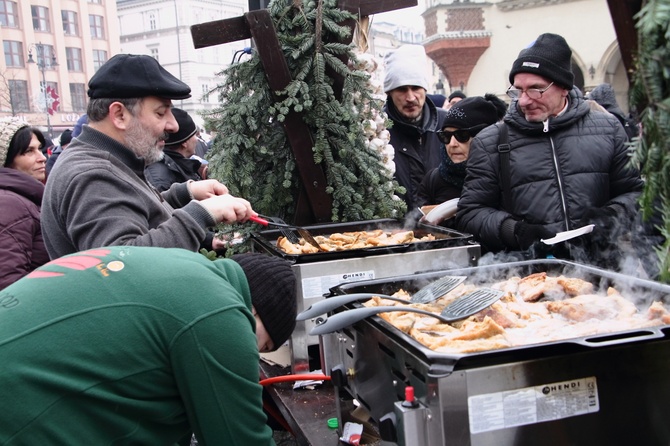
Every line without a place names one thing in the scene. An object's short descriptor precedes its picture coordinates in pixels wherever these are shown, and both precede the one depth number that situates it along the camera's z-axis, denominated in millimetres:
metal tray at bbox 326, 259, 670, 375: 1282
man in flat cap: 2125
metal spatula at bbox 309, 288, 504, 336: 1584
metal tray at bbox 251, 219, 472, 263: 2467
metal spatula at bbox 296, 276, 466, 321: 1712
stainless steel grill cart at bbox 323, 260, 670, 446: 1285
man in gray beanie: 4250
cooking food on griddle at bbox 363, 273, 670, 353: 1566
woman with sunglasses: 3625
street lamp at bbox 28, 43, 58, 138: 39931
